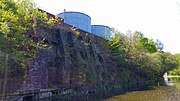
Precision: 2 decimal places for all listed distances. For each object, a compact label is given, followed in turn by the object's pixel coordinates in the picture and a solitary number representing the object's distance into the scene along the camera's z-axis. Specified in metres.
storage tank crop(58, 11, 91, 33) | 34.16
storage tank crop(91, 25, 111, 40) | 40.82
